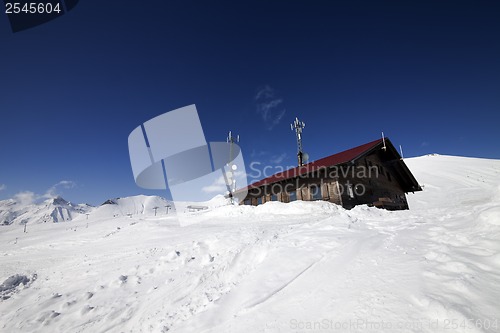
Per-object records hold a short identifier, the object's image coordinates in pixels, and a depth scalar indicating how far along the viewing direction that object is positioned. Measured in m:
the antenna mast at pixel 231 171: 25.78
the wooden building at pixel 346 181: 16.56
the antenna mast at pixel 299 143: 24.67
